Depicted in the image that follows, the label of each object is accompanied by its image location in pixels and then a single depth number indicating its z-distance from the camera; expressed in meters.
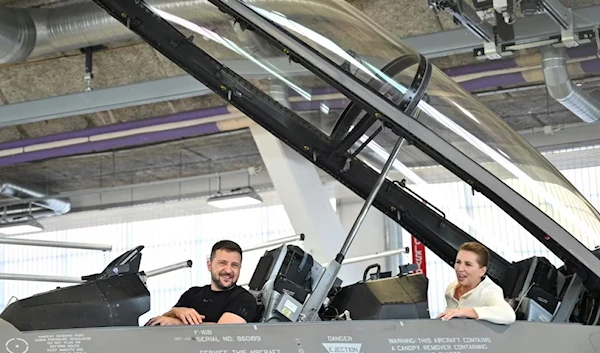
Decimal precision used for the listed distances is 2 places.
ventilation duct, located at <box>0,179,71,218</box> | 11.90
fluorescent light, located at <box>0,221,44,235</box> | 12.27
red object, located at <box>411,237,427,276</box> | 11.29
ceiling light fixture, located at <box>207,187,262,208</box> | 10.93
